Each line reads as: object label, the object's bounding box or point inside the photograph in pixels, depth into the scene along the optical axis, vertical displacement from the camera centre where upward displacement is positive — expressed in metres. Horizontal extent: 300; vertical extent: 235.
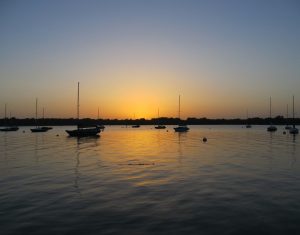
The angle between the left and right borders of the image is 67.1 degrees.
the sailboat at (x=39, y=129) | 100.62 -3.60
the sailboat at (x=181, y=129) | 107.21 -3.74
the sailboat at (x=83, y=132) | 71.49 -3.51
